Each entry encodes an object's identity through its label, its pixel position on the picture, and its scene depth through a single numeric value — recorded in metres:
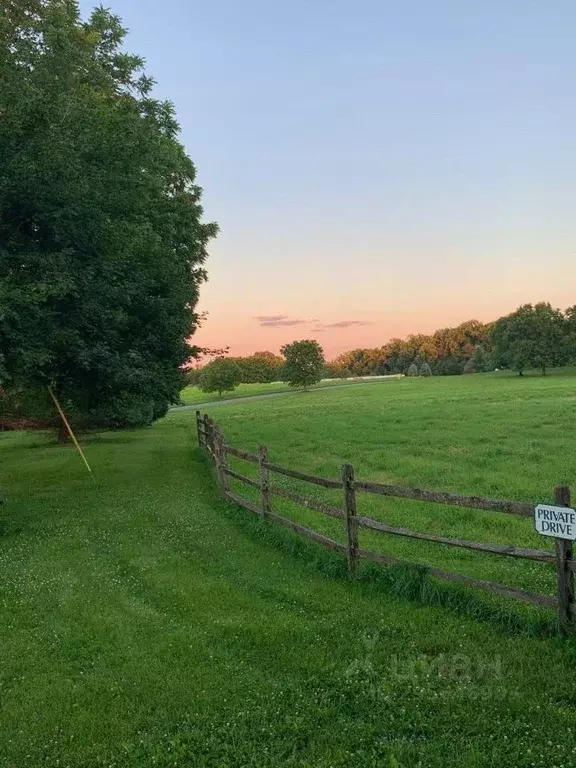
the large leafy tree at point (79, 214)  11.94
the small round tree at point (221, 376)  75.44
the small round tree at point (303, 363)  88.62
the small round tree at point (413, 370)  136.50
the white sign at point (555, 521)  5.64
